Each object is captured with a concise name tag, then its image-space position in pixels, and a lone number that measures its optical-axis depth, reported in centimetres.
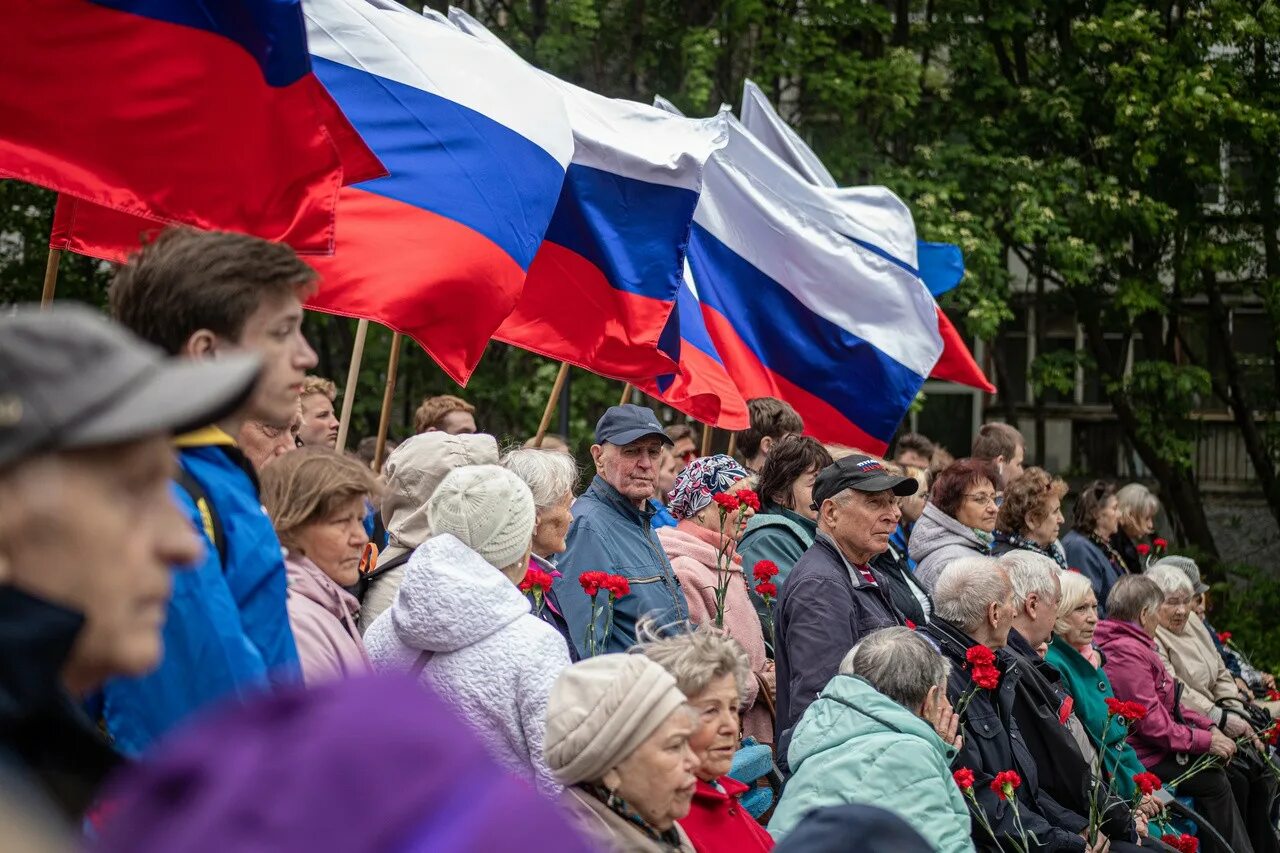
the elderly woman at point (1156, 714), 782
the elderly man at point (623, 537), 586
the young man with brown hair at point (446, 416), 781
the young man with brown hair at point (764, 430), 823
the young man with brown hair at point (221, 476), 255
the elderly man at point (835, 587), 570
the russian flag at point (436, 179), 607
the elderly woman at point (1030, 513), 847
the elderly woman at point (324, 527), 385
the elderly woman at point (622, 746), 353
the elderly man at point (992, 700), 566
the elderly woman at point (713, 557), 630
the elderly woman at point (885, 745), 464
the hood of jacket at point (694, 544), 656
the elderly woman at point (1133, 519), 1091
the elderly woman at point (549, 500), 550
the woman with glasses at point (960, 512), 779
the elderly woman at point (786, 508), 685
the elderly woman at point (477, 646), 396
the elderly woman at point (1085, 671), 694
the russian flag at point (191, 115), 505
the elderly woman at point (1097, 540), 994
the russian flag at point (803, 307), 943
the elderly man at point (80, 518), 130
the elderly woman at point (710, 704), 406
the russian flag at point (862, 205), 1038
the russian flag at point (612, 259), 763
